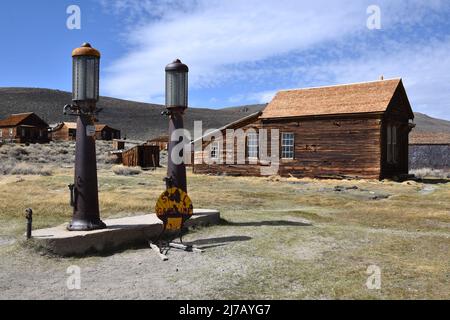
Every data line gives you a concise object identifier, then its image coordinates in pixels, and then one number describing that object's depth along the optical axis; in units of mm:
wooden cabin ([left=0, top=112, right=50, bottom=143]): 55156
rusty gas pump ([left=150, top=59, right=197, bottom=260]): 8156
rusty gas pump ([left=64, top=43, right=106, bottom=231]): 6715
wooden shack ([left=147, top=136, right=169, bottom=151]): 50656
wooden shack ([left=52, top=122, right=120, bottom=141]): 64625
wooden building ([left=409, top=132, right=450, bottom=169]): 31734
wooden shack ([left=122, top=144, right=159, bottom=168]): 29281
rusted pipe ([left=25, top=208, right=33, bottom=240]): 6168
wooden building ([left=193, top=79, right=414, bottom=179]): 20562
